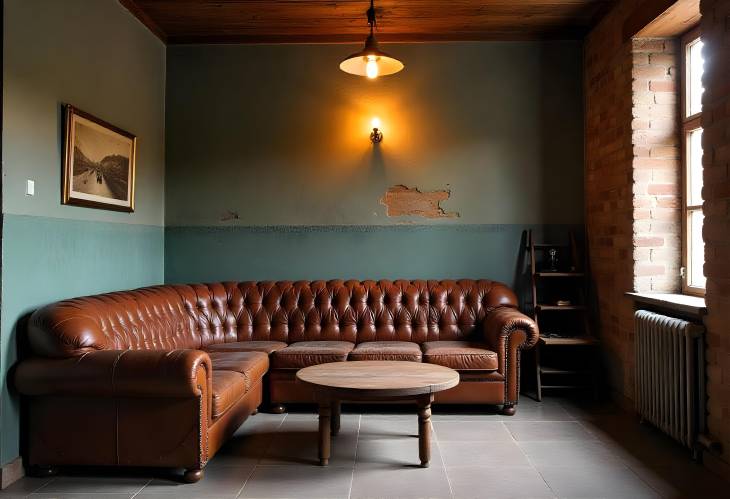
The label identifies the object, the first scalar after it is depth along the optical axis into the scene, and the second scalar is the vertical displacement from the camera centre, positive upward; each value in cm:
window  400 +65
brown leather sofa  307 -69
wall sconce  541 +113
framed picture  376 +64
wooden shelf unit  474 -57
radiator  328 -74
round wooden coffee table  316 -74
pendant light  381 +129
